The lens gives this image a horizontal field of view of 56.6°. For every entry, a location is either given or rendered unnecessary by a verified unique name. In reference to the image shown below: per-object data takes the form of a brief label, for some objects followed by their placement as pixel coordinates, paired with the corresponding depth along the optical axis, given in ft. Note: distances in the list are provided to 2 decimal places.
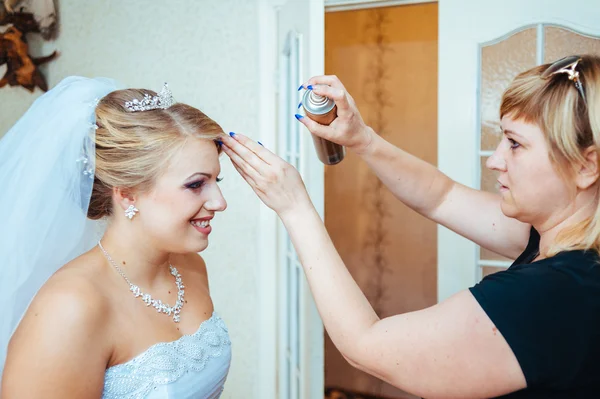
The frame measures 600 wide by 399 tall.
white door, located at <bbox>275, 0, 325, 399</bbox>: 6.13
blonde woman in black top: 3.01
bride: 3.82
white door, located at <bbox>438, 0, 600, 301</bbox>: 6.84
